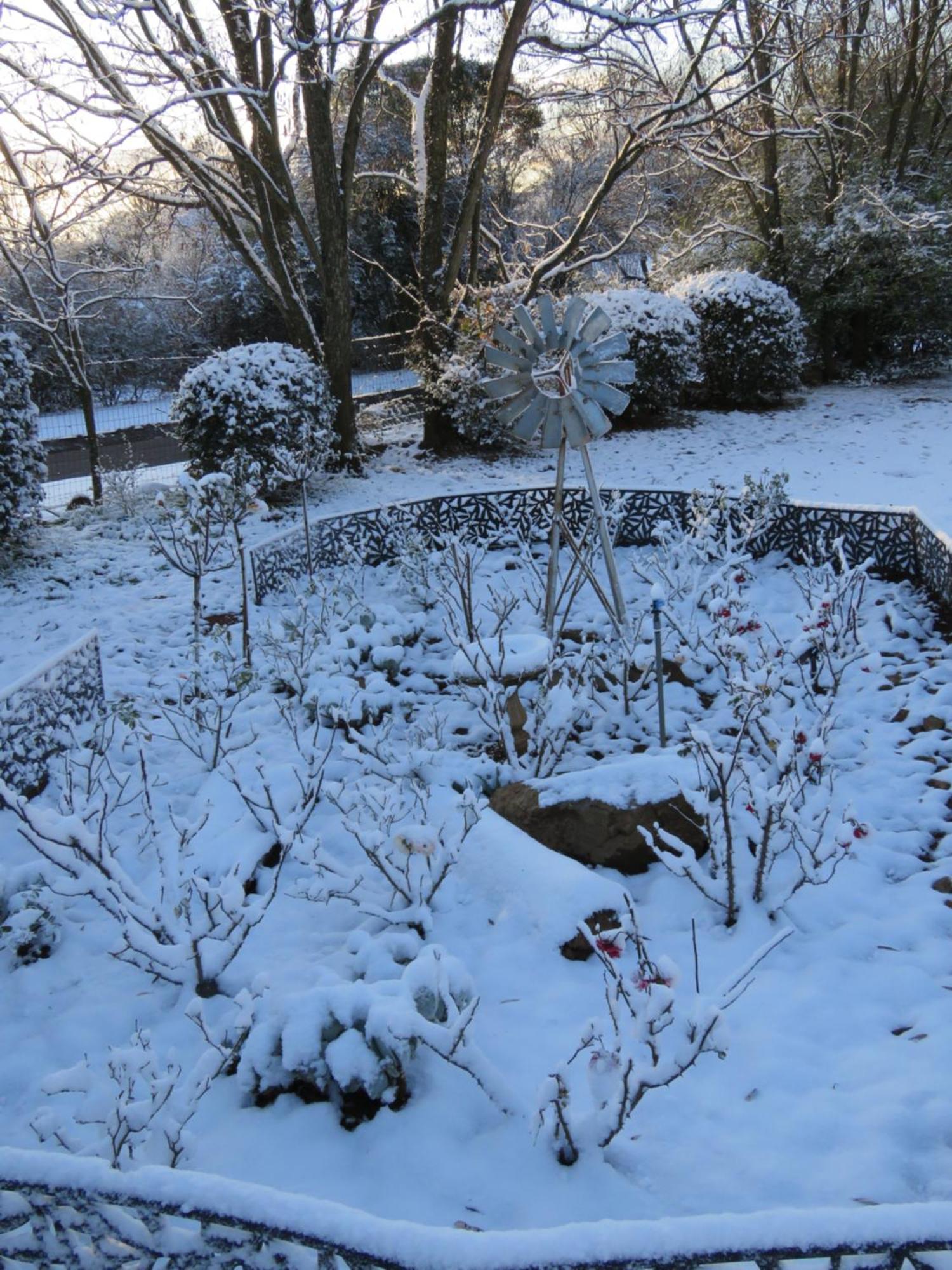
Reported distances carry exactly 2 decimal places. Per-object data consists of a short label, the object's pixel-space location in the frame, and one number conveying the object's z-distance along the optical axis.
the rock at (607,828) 3.16
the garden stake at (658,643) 3.66
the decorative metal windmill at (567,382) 4.54
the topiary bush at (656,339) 10.22
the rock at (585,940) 2.69
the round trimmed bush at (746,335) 10.77
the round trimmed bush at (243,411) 7.64
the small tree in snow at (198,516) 4.85
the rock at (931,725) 3.70
